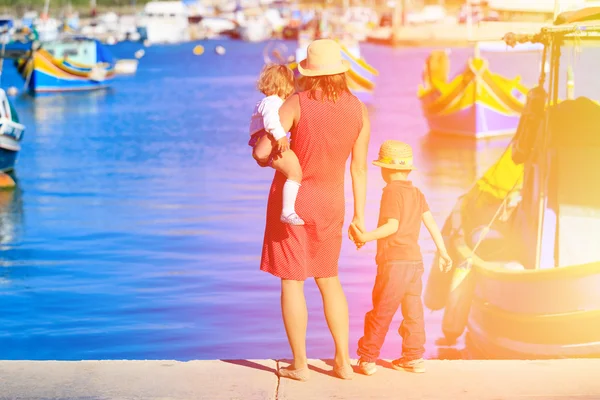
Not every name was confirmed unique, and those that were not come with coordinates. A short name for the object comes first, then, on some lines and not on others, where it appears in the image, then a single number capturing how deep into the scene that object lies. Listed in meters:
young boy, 6.49
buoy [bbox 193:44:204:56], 121.50
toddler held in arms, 5.94
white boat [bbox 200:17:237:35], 165.12
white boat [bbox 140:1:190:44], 147.75
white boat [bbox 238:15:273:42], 152.88
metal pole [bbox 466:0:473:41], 19.30
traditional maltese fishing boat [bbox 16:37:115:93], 57.16
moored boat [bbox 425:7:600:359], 8.97
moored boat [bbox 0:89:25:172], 23.84
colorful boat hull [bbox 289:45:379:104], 48.80
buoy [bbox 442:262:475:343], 10.50
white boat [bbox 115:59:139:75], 79.12
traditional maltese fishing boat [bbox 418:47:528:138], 34.16
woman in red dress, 6.02
